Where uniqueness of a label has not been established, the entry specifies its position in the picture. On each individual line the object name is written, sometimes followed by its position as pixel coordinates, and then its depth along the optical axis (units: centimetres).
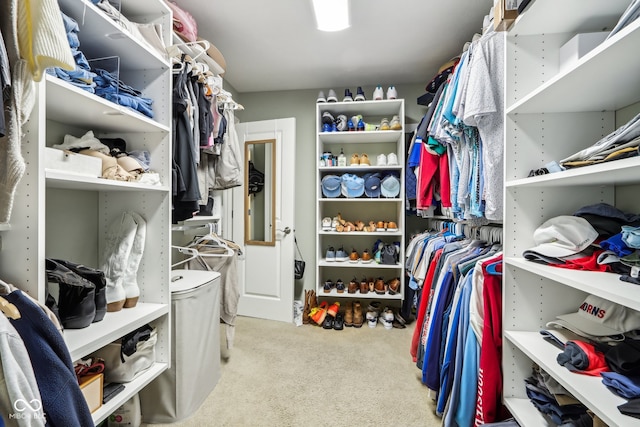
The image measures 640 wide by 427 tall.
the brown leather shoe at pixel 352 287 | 279
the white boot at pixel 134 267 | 126
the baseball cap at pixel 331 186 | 279
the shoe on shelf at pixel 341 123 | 277
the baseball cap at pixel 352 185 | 273
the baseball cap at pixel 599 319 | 84
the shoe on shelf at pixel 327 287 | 281
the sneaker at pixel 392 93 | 265
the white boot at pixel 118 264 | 121
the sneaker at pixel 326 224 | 285
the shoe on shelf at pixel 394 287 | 273
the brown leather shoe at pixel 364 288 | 279
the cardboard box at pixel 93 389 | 99
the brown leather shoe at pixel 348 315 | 267
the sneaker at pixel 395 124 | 267
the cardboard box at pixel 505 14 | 96
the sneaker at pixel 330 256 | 280
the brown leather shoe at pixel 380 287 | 275
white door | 276
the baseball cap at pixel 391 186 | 271
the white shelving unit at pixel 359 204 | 270
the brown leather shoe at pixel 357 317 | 265
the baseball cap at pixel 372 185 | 273
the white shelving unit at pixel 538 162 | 93
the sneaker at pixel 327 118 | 276
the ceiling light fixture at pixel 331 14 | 172
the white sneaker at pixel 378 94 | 266
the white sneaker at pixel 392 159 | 270
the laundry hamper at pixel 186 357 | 143
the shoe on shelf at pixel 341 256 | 280
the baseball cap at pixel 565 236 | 88
